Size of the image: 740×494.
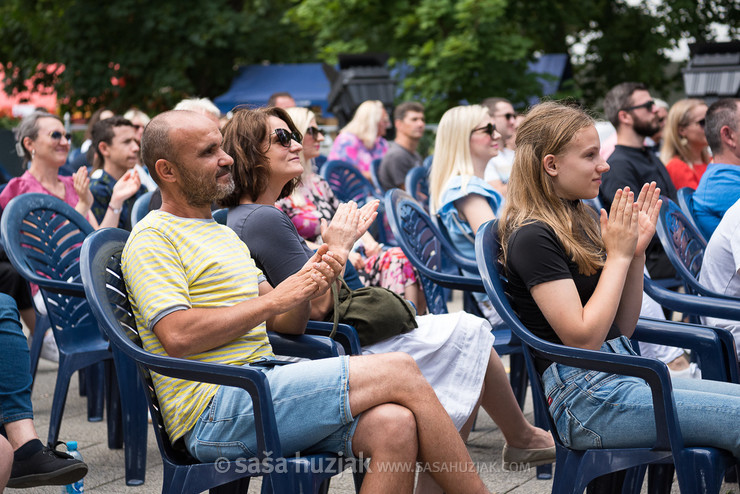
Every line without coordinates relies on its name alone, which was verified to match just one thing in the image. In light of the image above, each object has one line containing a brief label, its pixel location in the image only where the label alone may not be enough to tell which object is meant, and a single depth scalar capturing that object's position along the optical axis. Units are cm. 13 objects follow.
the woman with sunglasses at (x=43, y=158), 1029
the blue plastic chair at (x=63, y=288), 718
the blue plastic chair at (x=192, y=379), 454
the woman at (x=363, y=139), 1644
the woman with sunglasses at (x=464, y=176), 916
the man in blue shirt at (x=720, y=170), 840
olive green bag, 653
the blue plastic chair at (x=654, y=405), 460
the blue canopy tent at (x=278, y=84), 4469
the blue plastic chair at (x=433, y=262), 766
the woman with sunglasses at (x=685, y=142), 1269
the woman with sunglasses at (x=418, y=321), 627
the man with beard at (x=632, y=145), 1112
